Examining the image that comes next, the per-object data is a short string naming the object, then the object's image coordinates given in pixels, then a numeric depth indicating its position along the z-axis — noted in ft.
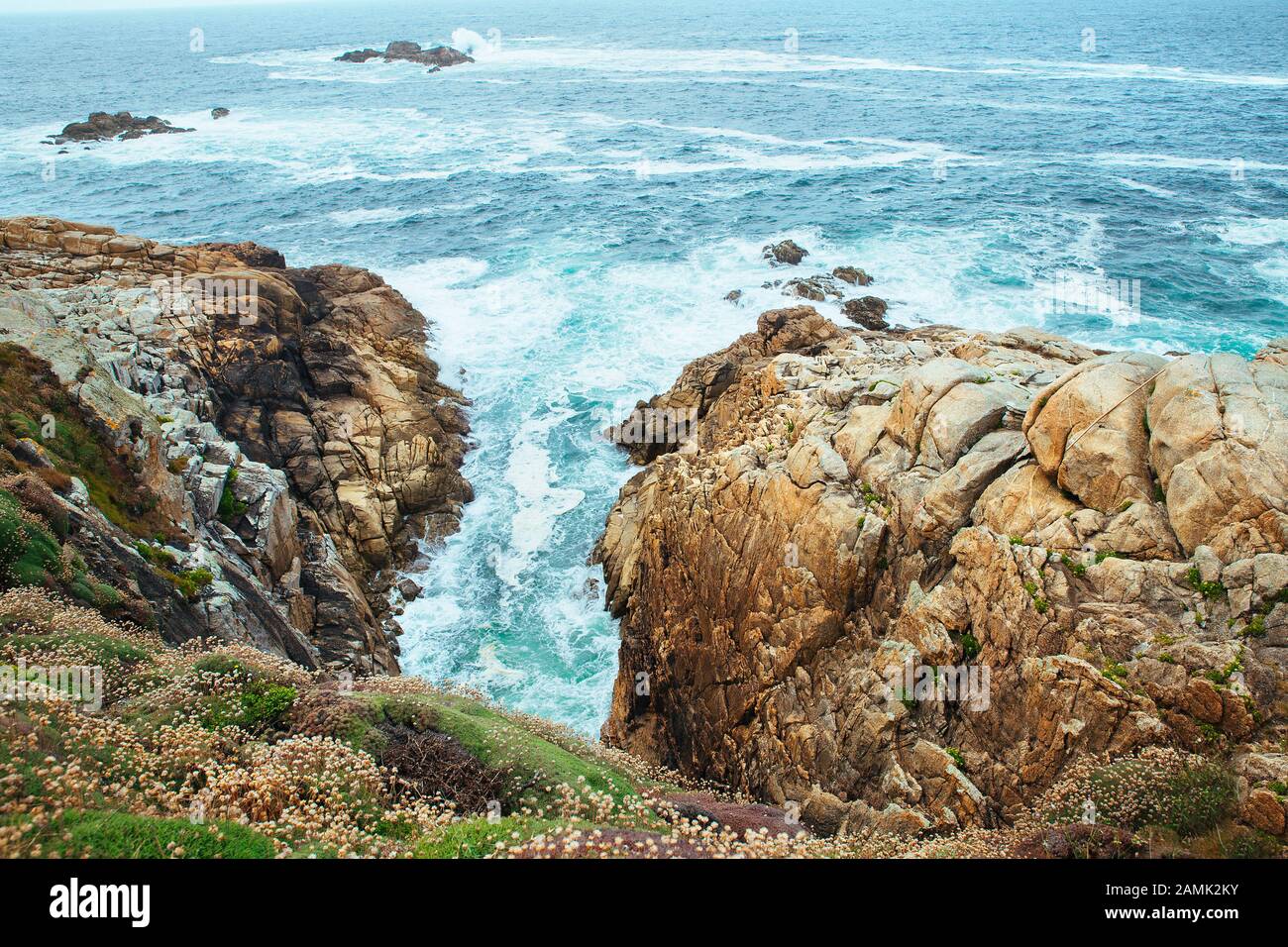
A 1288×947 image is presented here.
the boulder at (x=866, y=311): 124.36
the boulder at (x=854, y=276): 140.67
